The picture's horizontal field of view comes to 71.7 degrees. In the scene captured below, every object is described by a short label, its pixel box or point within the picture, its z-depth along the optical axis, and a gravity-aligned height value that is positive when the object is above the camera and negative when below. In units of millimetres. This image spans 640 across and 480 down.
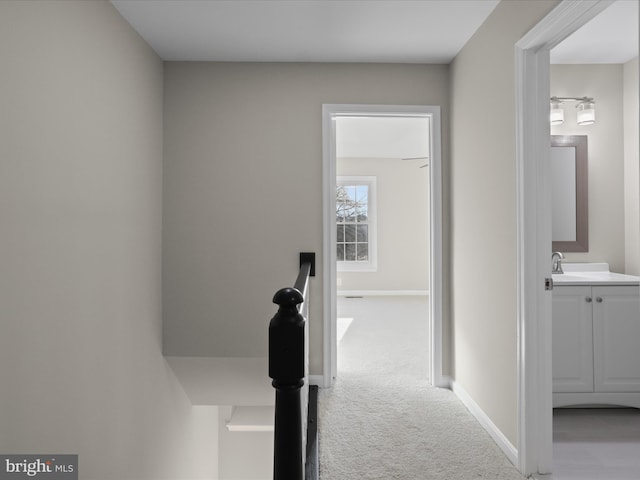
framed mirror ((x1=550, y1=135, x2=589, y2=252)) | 3375 +397
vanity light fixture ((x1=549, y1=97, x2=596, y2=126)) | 3289 +1012
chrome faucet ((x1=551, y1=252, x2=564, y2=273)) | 3217 -130
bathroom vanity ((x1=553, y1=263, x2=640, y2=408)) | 2803 -613
